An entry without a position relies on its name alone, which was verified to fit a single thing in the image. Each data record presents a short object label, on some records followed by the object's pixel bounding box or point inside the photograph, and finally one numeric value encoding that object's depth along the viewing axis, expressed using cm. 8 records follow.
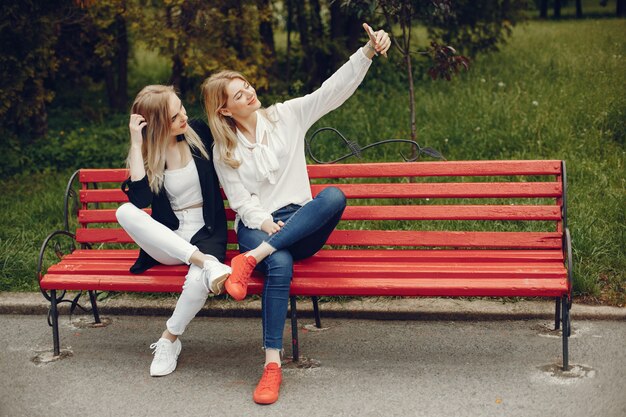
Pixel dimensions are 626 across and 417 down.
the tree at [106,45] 897
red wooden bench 385
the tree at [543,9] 2452
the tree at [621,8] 1884
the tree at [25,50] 743
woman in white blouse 397
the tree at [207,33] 866
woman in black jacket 404
